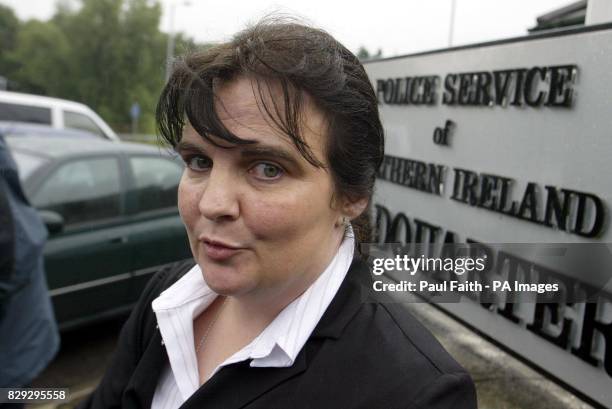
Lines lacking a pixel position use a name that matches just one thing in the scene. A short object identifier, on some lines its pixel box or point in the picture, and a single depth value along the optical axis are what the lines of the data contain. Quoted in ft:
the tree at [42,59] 97.40
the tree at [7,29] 125.99
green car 12.03
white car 31.25
